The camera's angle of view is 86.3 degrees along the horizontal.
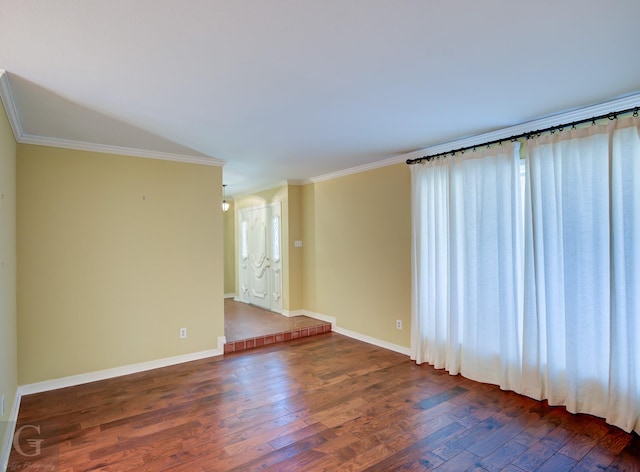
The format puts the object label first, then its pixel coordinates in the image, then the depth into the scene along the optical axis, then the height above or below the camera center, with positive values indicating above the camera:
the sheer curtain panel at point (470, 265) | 3.20 -0.30
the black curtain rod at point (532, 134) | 2.54 +0.90
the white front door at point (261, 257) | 6.27 -0.37
